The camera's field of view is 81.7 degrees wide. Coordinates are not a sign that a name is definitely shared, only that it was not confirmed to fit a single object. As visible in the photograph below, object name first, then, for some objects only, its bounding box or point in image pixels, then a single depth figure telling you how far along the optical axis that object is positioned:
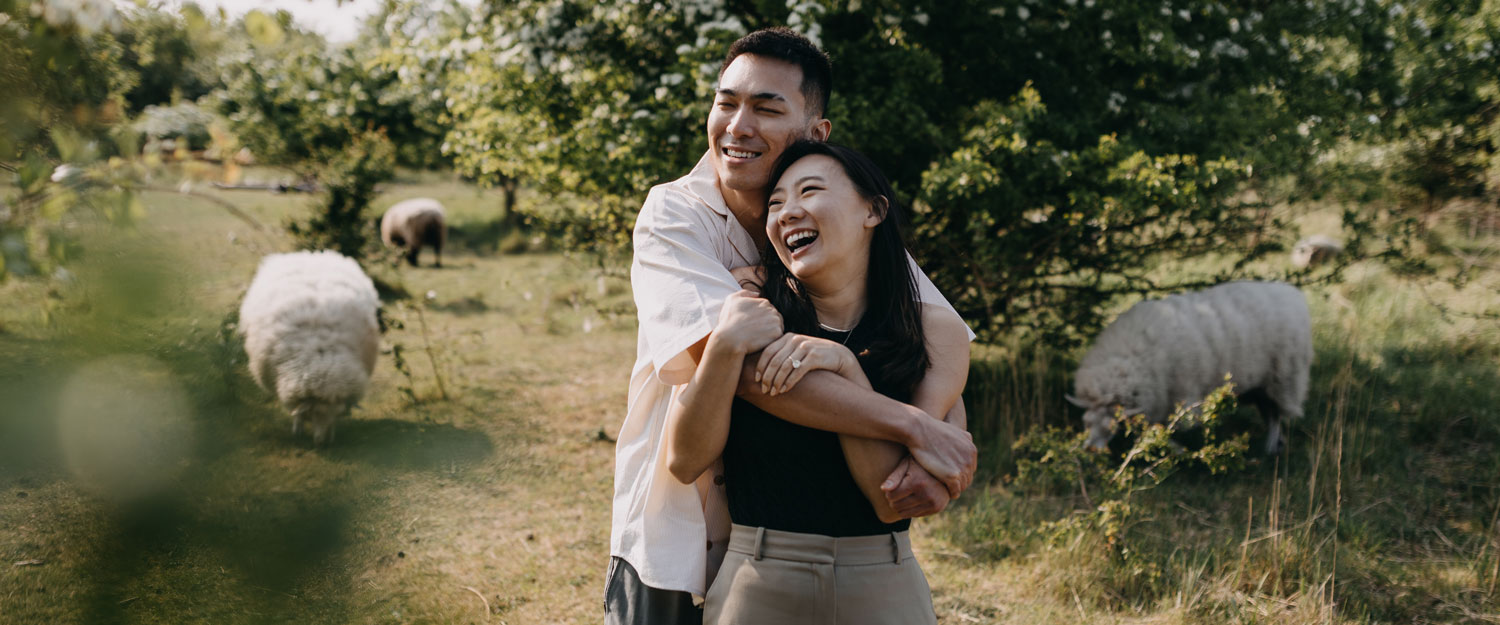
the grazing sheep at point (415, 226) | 15.02
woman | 2.19
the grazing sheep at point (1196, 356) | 6.65
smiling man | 2.21
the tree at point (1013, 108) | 6.26
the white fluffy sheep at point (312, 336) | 6.46
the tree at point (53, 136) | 1.08
